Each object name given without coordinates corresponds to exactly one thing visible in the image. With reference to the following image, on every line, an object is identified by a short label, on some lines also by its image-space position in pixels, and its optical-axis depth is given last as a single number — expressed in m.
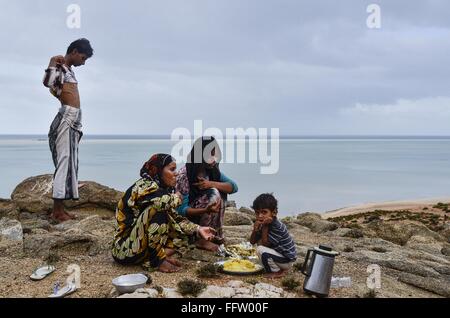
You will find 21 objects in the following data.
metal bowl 5.00
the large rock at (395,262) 7.25
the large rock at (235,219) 10.35
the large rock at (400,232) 11.21
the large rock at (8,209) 9.85
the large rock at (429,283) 6.26
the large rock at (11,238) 6.87
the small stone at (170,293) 5.05
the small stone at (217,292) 5.03
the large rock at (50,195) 10.52
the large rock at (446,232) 12.74
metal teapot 5.18
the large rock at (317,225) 10.84
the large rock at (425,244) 9.95
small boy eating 5.54
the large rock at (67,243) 6.81
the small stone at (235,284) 5.32
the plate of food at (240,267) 5.82
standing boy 7.98
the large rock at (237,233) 8.03
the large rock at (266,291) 5.08
